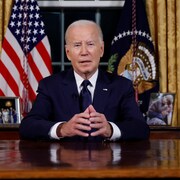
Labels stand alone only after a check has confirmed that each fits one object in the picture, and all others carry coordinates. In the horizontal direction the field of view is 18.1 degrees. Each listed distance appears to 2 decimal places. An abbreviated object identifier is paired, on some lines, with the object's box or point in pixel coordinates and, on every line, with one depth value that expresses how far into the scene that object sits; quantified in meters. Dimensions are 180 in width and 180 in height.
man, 2.51
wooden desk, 1.39
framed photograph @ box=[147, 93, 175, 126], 4.17
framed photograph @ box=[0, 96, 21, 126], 4.13
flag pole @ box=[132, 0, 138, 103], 4.37
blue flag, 4.36
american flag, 4.33
